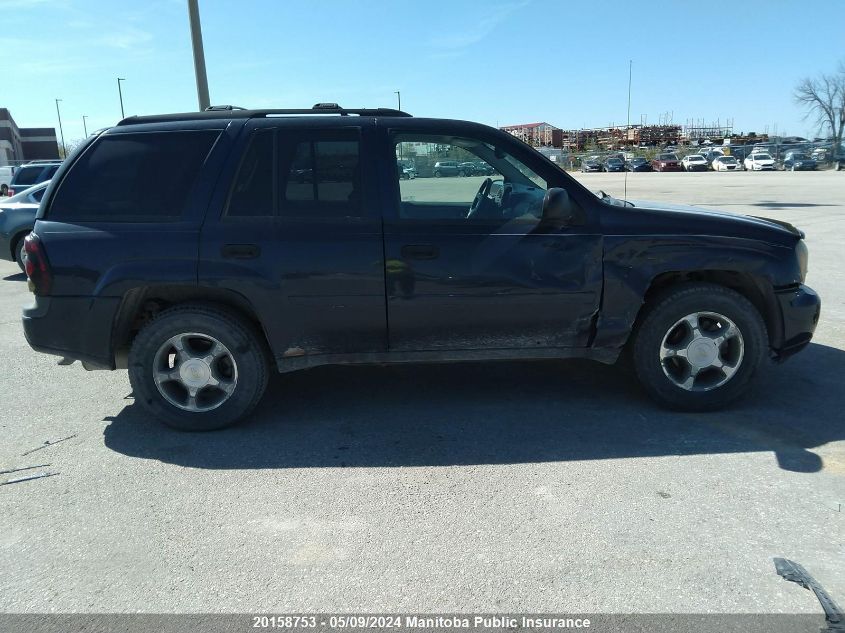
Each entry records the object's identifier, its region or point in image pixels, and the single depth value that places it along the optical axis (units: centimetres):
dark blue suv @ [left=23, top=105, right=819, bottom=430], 402
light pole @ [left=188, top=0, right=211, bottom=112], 966
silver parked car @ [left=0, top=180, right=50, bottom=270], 1032
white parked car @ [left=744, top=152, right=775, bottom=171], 4928
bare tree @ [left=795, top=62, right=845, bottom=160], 7131
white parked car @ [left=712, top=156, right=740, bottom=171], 5112
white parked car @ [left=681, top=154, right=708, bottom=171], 5231
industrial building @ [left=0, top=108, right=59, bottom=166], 9019
